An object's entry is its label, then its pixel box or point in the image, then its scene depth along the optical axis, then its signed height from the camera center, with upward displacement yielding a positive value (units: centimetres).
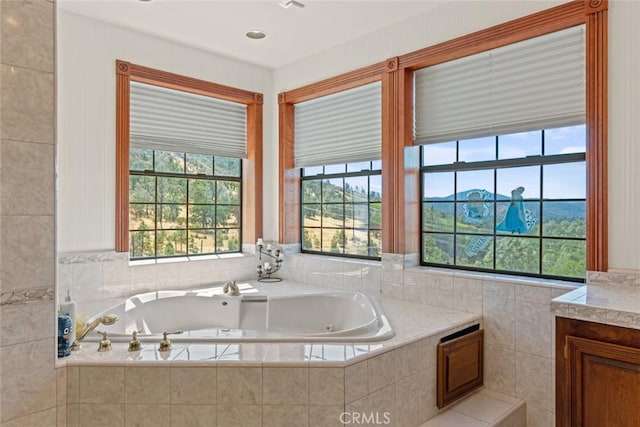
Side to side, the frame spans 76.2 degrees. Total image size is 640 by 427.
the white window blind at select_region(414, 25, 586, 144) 239 +83
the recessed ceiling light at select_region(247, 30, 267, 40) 331 +150
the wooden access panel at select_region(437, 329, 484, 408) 228 -88
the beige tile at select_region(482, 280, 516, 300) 250 -46
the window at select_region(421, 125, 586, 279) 247 +9
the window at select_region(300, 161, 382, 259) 358 +7
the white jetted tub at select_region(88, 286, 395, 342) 308 -74
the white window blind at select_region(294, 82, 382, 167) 346 +81
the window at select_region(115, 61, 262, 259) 334 +48
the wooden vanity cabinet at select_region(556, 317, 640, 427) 153 -63
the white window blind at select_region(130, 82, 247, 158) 343 +86
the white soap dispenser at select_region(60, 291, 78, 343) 194 -45
